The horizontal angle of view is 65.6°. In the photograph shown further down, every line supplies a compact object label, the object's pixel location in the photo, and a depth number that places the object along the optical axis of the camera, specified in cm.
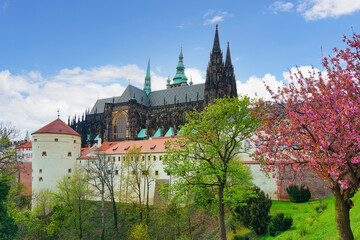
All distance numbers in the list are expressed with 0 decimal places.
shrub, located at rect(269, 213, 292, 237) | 1978
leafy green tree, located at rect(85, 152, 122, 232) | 3848
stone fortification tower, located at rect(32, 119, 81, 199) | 4962
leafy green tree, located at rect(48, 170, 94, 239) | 3853
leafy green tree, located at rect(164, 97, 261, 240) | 1997
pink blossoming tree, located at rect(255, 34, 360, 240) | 936
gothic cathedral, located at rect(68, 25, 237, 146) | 7794
